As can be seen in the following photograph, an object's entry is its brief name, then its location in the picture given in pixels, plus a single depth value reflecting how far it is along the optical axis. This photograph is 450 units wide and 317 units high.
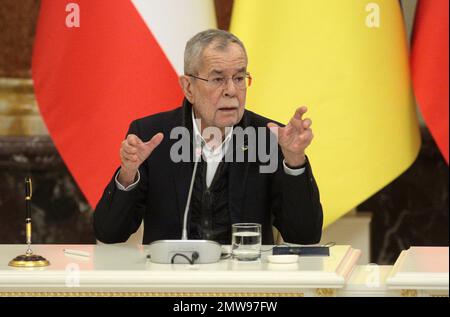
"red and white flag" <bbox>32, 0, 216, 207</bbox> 8.90
